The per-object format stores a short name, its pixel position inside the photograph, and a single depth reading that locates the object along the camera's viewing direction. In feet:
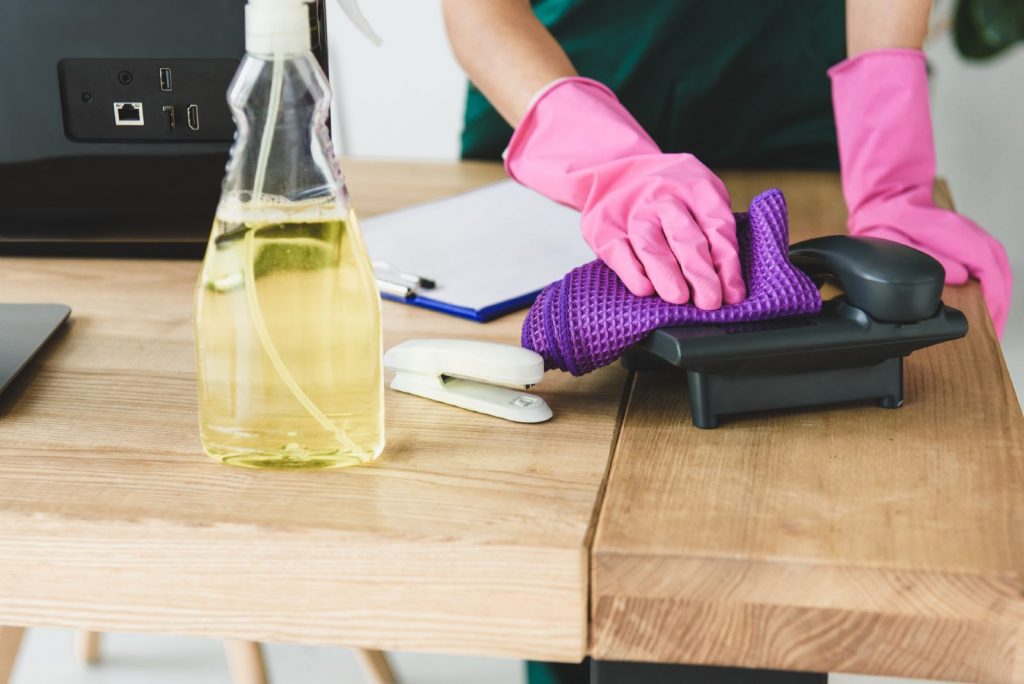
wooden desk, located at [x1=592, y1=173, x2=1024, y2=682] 4.78
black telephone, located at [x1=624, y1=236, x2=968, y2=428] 5.21
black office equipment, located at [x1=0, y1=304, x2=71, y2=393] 5.47
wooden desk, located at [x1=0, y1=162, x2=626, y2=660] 4.86
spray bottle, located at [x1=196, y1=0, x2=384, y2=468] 4.94
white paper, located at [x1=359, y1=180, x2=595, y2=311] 5.95
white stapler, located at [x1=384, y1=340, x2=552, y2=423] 5.25
